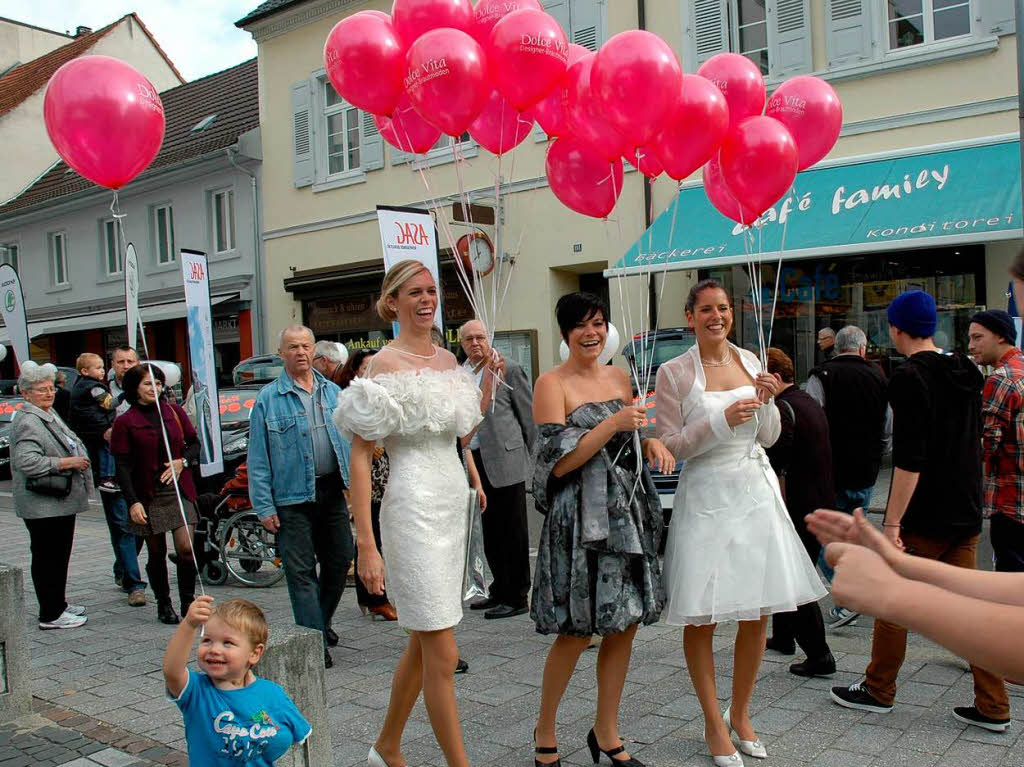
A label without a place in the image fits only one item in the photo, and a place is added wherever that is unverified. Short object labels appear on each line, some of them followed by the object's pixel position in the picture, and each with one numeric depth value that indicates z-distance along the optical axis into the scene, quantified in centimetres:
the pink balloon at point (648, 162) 489
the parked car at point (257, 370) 1477
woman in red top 619
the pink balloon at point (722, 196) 479
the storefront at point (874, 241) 1066
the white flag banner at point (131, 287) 531
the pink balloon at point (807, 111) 495
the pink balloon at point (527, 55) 442
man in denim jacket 508
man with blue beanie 412
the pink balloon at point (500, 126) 517
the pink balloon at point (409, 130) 513
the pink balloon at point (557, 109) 499
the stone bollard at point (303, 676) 343
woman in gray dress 358
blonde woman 346
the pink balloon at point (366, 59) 472
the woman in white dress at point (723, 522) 364
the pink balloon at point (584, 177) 500
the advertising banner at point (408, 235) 835
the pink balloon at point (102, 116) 397
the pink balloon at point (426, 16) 482
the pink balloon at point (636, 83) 422
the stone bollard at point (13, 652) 463
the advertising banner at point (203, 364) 792
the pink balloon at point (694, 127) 438
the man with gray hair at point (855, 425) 579
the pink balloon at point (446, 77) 439
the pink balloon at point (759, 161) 441
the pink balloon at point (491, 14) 499
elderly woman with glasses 615
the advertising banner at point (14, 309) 1035
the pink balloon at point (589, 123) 445
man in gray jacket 635
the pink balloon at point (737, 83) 491
